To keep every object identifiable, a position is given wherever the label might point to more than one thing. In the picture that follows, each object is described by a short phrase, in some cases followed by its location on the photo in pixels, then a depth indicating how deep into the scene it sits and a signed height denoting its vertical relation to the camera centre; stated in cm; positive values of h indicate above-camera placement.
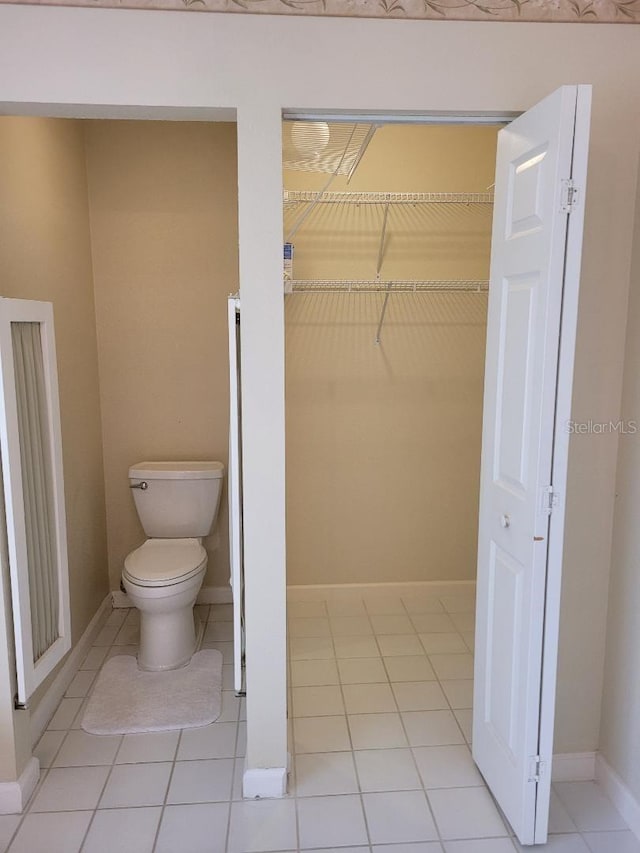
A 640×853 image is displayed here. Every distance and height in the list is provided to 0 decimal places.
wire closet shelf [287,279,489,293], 324 +29
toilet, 276 -96
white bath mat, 248 -141
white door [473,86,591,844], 161 -25
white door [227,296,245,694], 203 -45
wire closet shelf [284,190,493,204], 315 +70
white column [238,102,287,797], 186 -29
